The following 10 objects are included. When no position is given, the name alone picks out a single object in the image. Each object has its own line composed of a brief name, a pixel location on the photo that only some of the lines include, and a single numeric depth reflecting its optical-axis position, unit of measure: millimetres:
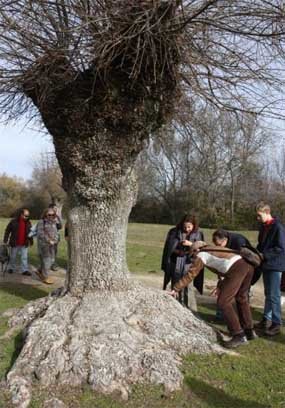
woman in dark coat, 7938
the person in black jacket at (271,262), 6980
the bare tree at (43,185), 45700
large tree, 5312
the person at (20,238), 12055
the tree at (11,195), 52125
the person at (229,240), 6828
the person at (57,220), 12064
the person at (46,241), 11328
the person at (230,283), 6273
